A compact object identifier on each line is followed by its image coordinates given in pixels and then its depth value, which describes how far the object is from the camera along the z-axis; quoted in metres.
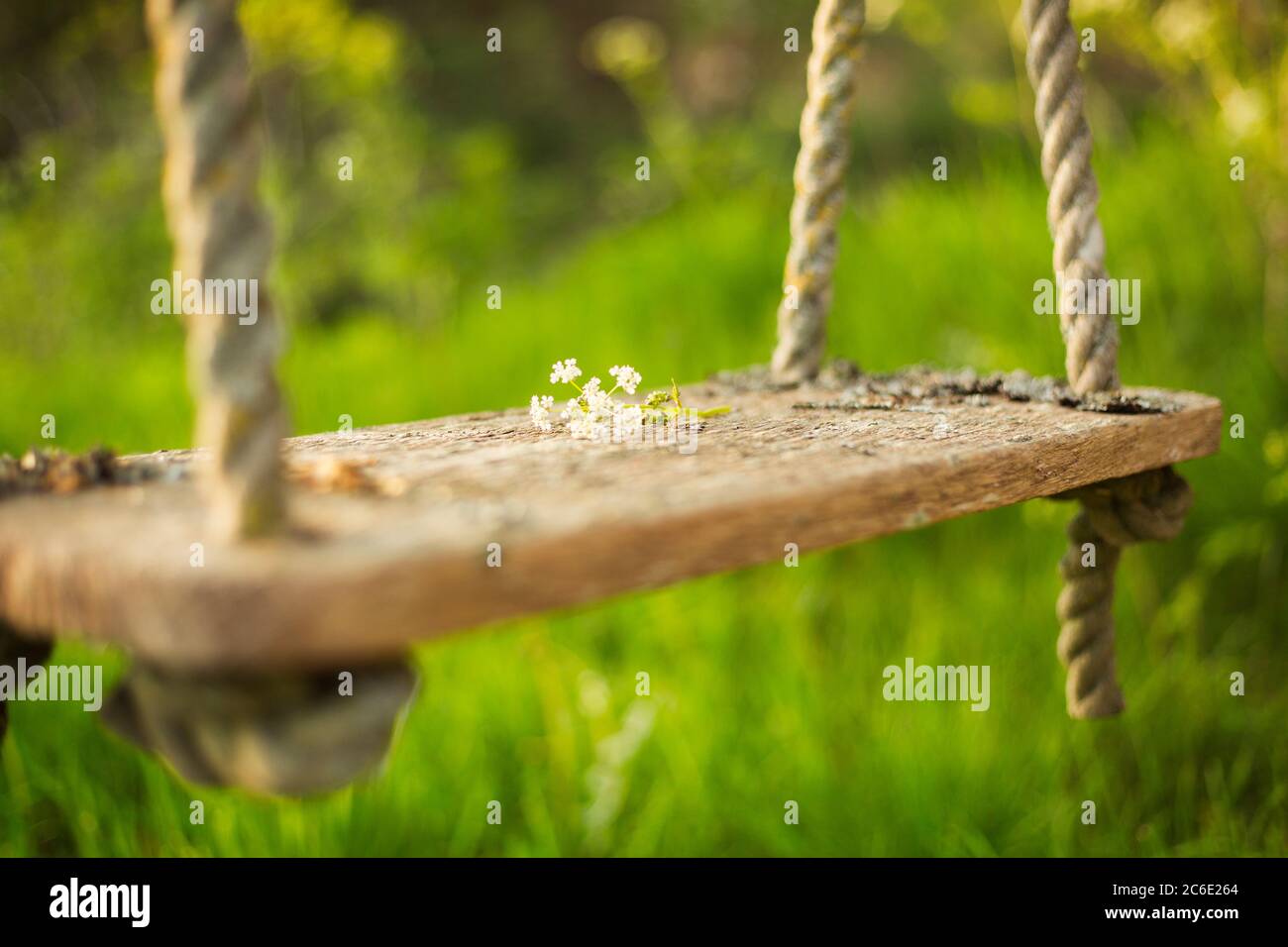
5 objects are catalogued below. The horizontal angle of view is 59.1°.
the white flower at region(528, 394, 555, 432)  0.90
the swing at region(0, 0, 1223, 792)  0.47
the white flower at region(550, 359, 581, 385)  0.88
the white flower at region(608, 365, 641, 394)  0.91
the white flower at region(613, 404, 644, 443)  0.83
